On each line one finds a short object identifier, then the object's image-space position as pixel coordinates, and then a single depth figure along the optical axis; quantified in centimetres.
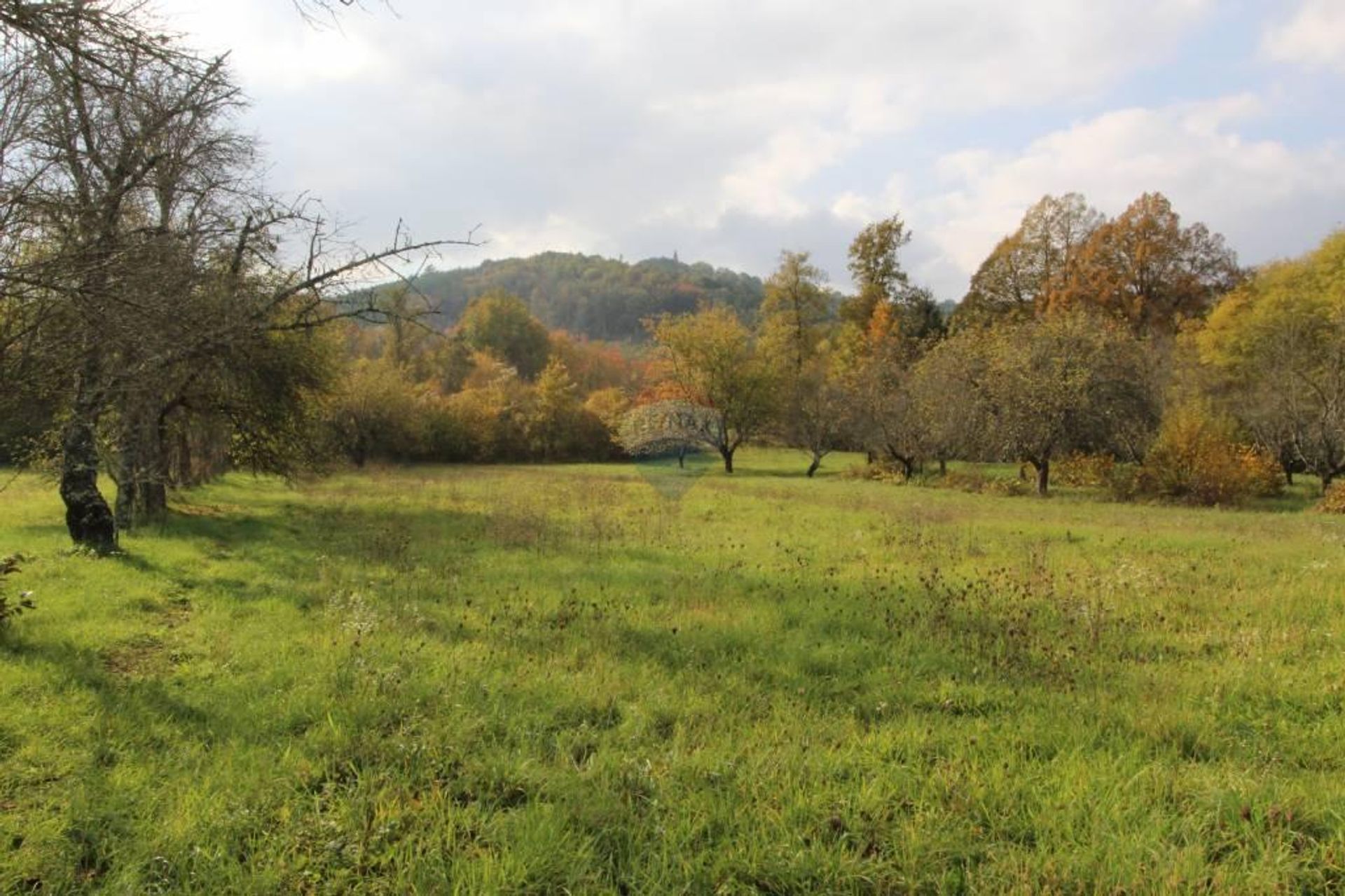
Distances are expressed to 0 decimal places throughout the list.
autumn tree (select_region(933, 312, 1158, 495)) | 2544
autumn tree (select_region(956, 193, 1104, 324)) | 4200
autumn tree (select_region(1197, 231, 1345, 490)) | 2395
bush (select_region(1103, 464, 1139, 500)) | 2423
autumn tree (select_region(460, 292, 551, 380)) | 6531
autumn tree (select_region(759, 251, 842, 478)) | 3766
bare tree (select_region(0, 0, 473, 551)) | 428
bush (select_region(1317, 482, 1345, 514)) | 2038
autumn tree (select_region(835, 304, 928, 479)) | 3209
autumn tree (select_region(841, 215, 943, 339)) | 4862
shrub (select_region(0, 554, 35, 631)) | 586
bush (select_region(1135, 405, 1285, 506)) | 2230
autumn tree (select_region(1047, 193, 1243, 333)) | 3956
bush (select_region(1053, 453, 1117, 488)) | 2683
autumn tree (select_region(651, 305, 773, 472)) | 3853
